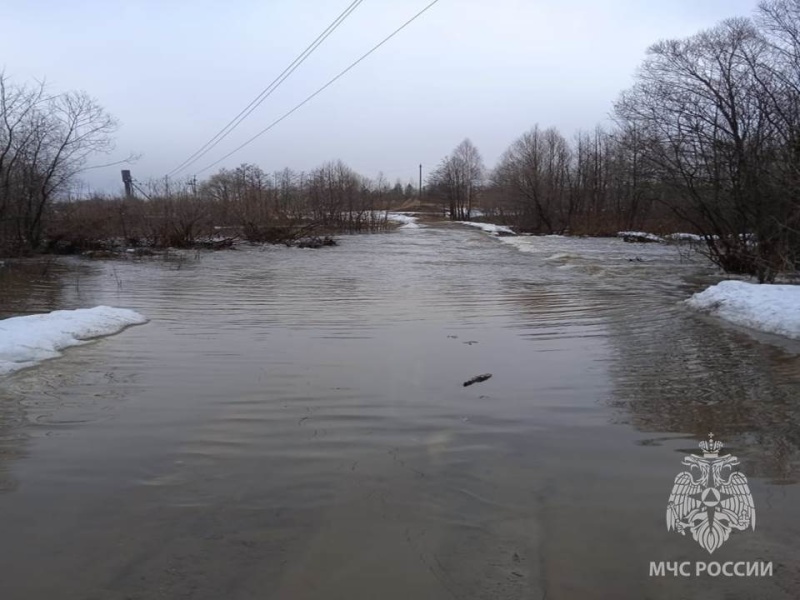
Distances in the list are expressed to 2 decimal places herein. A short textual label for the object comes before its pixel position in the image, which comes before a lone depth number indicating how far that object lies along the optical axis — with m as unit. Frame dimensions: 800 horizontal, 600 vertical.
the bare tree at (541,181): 68.62
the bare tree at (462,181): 113.81
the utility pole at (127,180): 47.33
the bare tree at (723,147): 18.12
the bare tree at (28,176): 27.69
